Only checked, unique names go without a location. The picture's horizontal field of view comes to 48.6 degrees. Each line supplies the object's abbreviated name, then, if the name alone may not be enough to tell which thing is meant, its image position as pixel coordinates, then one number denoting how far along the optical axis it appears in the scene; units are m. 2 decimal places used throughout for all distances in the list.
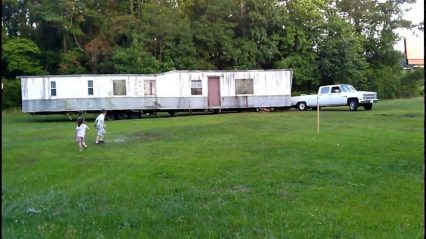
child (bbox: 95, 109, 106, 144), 14.44
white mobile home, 26.80
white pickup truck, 28.00
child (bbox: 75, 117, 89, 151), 13.33
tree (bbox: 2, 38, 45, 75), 36.62
